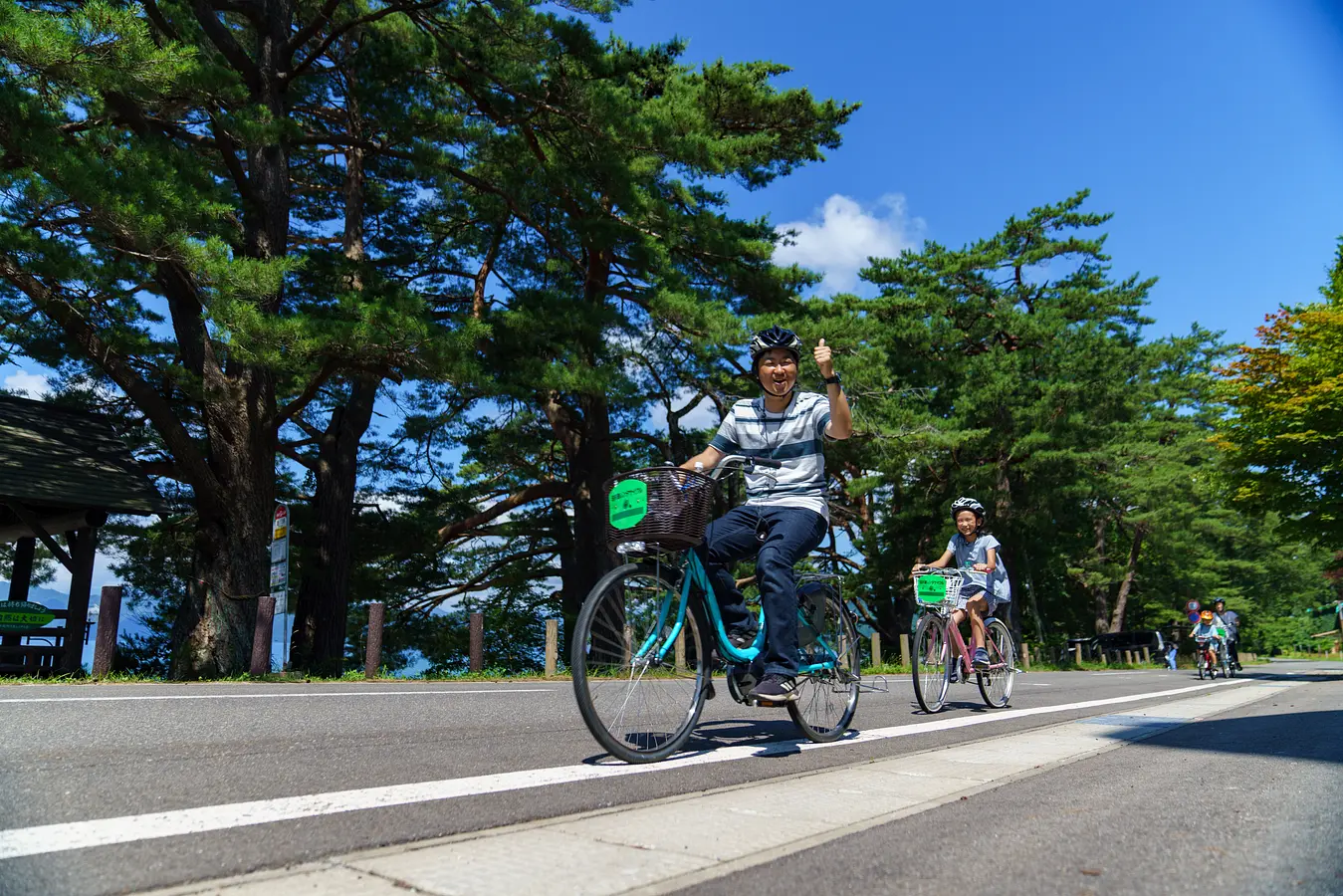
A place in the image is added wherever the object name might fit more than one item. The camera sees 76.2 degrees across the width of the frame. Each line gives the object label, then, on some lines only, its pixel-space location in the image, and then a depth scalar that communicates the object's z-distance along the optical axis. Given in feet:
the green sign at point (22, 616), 41.73
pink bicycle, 20.47
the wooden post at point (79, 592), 43.75
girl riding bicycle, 21.59
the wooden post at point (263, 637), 34.63
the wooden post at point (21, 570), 50.01
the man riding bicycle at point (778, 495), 12.25
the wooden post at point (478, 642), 41.14
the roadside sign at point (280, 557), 37.11
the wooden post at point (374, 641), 35.86
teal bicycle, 11.02
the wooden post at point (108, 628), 32.19
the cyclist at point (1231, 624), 59.21
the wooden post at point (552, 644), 41.75
